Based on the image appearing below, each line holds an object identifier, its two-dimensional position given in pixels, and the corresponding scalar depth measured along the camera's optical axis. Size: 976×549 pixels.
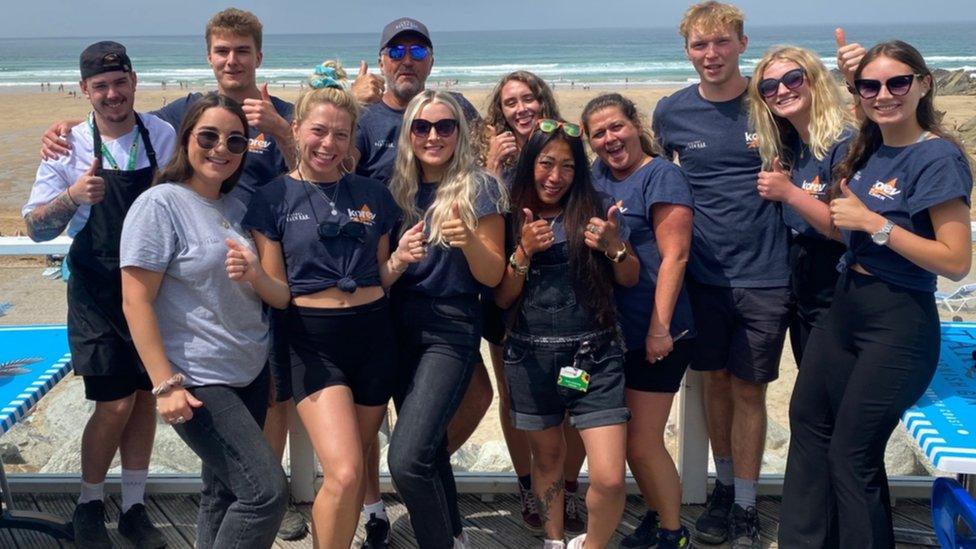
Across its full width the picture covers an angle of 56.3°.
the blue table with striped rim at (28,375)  3.73
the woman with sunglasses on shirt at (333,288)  3.54
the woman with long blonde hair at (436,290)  3.62
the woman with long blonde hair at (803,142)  3.92
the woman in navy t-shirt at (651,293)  3.80
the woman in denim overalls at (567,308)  3.66
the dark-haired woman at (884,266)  3.20
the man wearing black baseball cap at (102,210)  3.86
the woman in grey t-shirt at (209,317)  3.28
